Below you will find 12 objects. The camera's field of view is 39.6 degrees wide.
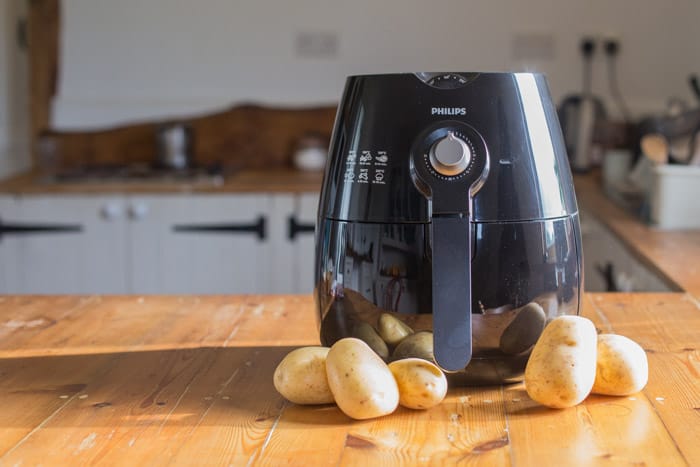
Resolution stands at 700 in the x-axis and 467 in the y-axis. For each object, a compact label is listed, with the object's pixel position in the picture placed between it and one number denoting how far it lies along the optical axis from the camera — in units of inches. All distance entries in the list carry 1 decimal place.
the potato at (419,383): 28.4
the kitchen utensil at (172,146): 136.7
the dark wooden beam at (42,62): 143.3
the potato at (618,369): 29.6
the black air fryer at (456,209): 30.2
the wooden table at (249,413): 25.8
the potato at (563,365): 28.0
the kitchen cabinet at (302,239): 118.8
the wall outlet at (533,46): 141.8
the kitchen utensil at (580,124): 128.4
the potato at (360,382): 27.5
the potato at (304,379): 29.0
